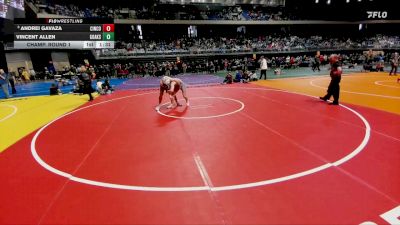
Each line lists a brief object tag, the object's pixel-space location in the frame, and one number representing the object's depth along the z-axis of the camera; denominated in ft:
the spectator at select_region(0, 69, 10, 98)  45.21
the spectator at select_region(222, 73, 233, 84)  54.65
